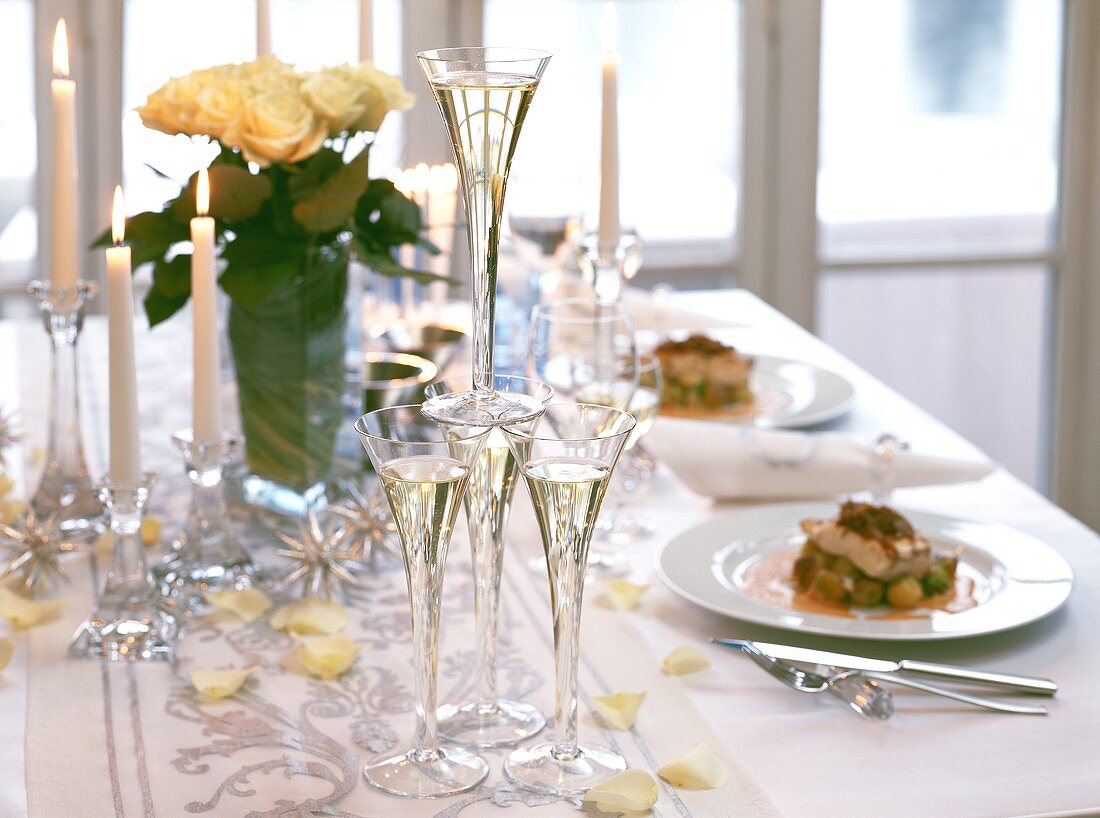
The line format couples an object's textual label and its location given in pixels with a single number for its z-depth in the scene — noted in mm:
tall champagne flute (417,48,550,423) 1581
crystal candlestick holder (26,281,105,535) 2007
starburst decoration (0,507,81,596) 1944
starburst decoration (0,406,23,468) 2279
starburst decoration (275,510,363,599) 1941
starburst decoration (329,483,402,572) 1990
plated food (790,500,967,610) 1863
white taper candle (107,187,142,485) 1807
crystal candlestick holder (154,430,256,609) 1913
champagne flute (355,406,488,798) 1585
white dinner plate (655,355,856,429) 2373
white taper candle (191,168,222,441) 1851
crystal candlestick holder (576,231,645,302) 2148
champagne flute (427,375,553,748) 1672
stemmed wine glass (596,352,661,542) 2010
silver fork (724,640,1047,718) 1742
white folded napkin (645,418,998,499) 2128
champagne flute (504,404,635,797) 1586
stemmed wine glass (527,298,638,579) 1983
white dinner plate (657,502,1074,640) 1822
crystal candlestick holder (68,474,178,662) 1817
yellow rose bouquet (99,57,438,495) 1942
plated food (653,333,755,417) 2442
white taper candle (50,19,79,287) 1986
